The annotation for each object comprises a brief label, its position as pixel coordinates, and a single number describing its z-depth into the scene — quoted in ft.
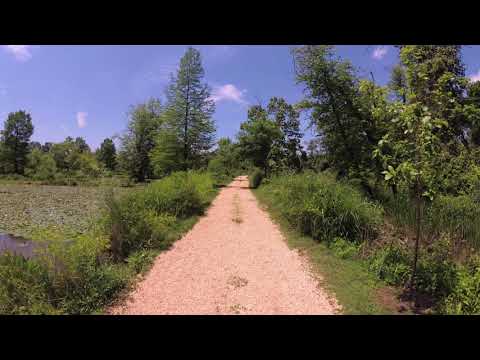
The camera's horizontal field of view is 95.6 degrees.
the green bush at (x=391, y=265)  13.83
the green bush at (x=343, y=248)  17.44
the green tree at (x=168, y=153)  72.18
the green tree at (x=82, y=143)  234.72
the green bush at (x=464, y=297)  10.64
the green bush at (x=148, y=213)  17.92
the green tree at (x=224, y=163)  98.15
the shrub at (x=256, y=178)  75.36
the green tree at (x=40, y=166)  131.03
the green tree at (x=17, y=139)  142.10
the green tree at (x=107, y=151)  182.17
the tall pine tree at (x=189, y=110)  71.97
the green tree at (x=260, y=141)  76.74
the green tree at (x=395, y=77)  32.95
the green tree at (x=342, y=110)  31.48
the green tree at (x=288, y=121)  105.73
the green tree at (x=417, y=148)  9.94
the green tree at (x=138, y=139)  112.98
